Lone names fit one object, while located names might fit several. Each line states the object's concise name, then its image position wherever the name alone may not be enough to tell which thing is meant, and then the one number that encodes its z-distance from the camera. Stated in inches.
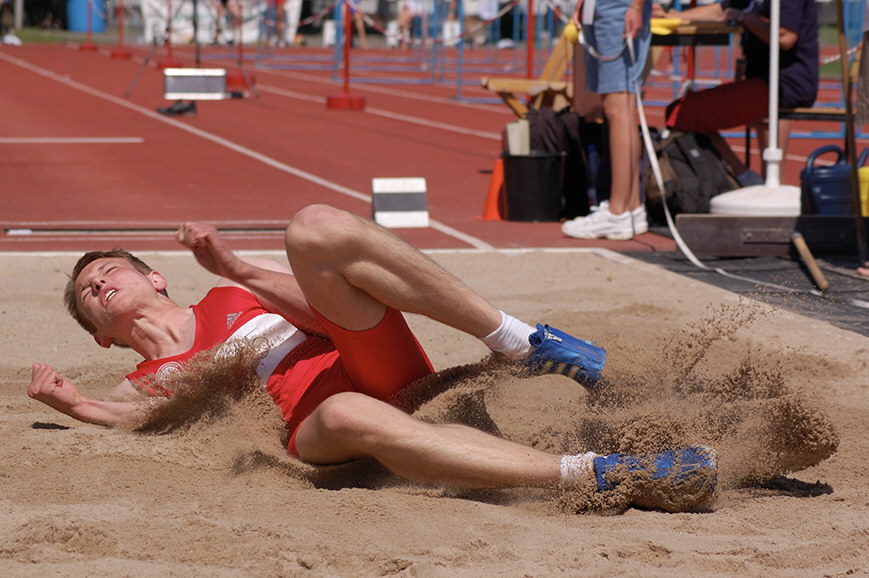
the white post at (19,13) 3034.0
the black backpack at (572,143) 652.7
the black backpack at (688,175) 599.8
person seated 631.2
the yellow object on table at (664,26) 634.2
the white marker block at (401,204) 619.5
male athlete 241.3
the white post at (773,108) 556.7
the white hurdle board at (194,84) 1123.3
